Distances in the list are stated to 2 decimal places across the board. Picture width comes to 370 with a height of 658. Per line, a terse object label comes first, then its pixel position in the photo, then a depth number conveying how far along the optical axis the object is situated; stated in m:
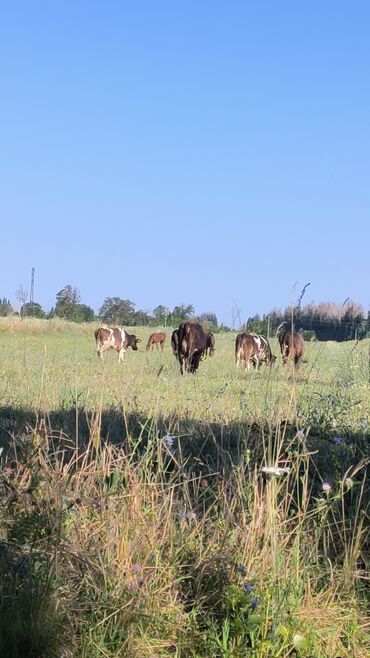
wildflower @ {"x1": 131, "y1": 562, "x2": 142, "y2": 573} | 4.13
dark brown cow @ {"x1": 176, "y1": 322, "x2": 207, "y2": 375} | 24.64
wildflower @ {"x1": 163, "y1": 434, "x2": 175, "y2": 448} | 5.04
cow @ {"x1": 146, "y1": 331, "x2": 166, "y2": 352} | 37.94
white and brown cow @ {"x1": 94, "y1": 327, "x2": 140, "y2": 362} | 33.41
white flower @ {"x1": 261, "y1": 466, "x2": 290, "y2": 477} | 4.42
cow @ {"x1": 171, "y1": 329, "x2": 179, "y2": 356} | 25.47
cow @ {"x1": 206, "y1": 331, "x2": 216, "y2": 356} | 27.92
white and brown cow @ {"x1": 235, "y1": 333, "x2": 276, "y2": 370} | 23.68
